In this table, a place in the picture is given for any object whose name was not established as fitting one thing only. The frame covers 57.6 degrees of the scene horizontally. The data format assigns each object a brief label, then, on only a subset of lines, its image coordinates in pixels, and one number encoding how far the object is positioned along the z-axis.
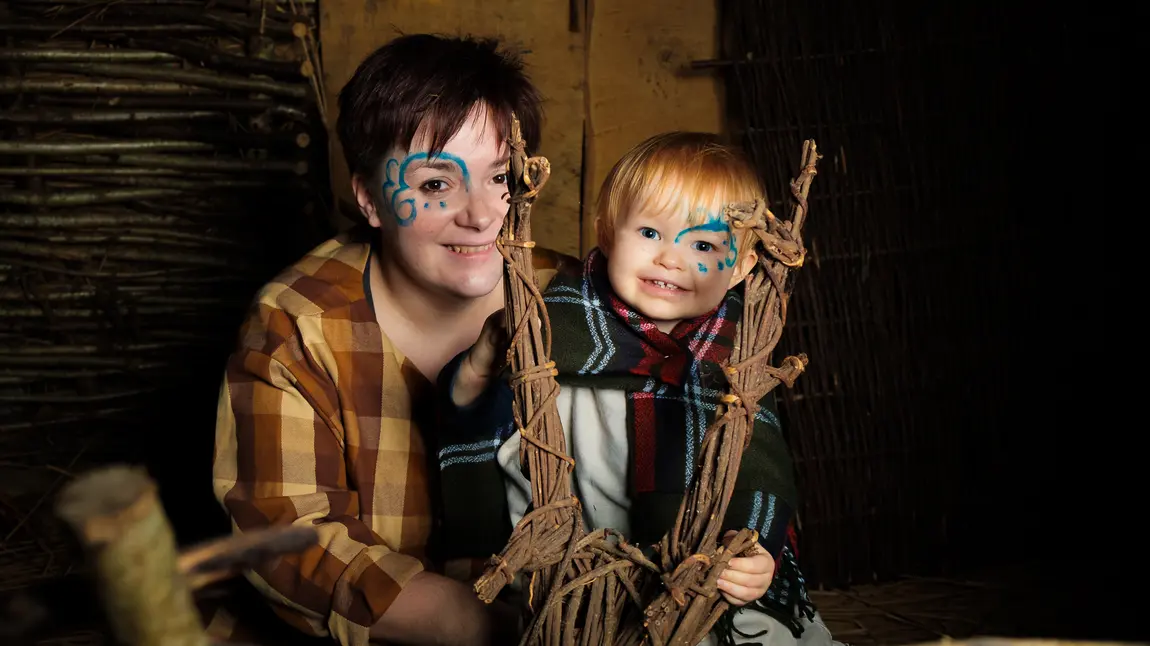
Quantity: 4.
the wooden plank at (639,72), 2.79
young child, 1.65
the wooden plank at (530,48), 2.67
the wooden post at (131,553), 0.62
